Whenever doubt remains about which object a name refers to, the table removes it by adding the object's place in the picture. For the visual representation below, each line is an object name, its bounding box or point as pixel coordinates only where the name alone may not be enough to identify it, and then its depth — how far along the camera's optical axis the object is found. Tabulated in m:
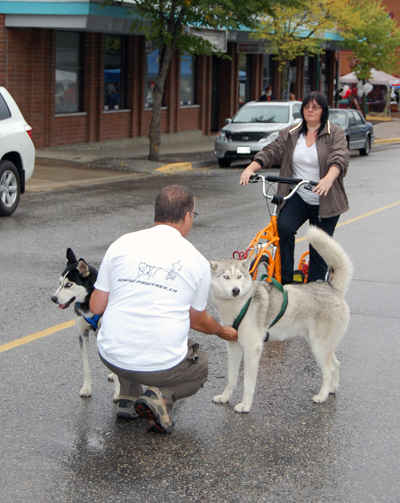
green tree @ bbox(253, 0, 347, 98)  28.00
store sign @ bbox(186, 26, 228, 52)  23.35
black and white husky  5.01
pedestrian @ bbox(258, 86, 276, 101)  28.38
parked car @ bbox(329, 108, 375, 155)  23.61
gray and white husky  4.82
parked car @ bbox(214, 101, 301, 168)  20.08
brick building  19.39
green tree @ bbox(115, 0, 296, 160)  18.42
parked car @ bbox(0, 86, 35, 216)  11.91
